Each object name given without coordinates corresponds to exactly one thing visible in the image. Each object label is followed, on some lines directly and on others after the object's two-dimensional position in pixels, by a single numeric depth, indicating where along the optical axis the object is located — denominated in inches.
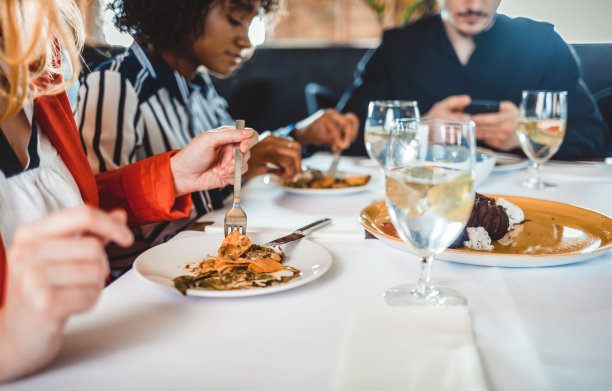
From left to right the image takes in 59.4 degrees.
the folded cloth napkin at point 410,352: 17.5
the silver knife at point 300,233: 30.9
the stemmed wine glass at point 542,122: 49.4
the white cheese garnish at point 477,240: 29.5
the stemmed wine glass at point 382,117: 50.5
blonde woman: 16.7
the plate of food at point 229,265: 24.4
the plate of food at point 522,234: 27.7
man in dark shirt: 93.7
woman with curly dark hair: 50.1
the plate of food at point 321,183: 46.1
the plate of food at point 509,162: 56.6
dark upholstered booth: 145.8
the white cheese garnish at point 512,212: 32.9
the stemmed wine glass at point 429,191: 23.0
